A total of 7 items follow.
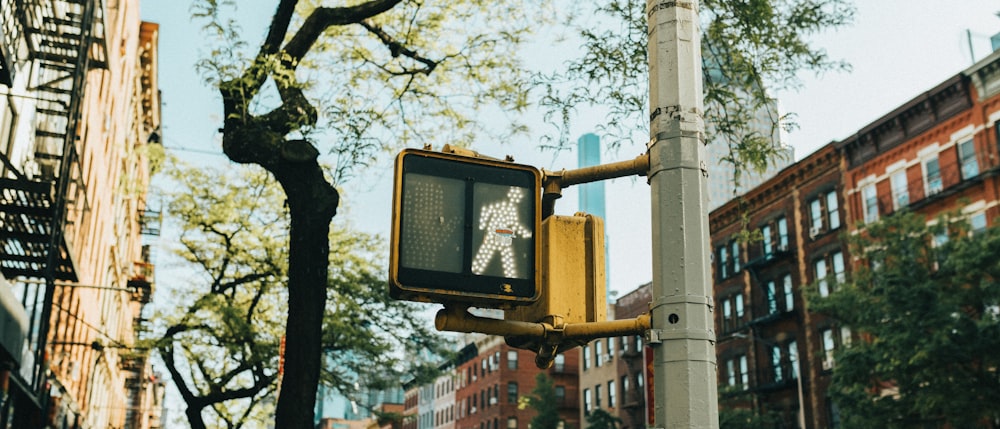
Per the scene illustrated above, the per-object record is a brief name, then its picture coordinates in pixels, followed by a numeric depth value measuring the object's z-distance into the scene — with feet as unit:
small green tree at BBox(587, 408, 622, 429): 199.62
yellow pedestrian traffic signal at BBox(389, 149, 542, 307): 10.77
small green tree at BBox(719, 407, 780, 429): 147.54
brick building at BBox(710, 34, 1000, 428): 128.47
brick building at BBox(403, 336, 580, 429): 289.12
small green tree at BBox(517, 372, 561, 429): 211.20
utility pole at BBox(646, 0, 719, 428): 11.11
